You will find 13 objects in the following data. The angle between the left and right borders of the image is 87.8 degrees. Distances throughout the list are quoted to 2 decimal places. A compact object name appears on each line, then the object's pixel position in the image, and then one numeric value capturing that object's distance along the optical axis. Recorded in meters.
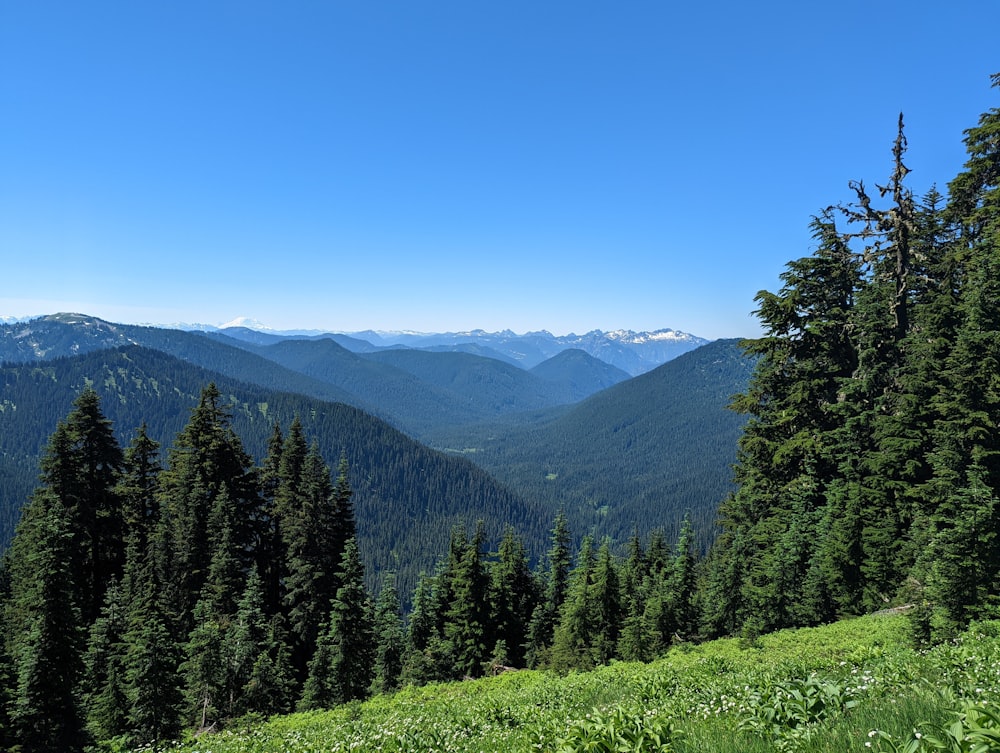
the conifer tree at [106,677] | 26.75
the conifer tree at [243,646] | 29.52
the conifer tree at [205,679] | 28.41
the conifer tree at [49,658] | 21.09
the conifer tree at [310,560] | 38.59
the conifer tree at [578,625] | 34.12
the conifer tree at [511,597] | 43.78
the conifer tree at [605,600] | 35.66
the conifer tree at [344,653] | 33.16
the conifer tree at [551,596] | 43.34
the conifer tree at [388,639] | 42.54
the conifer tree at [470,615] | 40.97
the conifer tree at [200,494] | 37.31
